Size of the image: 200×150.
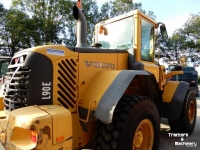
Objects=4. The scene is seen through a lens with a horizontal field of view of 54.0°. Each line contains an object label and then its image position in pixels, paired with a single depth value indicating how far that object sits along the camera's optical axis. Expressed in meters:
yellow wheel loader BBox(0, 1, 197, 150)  2.01
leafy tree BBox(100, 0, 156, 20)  31.77
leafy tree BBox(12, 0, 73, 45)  26.59
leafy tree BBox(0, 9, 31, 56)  24.94
